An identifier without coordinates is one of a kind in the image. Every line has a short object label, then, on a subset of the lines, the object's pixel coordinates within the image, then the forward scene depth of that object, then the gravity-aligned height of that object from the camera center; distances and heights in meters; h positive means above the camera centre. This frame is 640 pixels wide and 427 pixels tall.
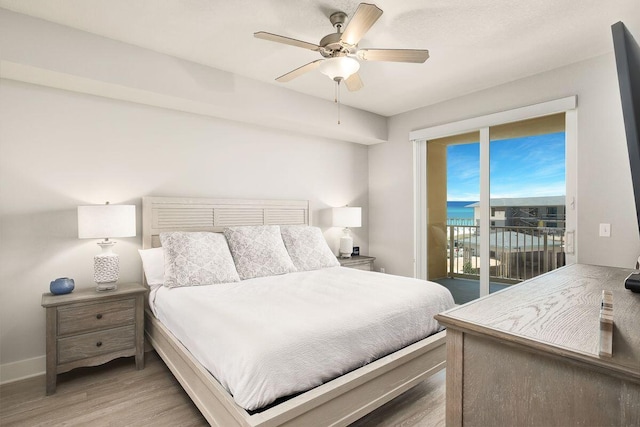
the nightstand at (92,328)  2.25 -0.87
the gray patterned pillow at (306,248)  3.31 -0.38
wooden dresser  0.60 -0.33
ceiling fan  1.98 +1.08
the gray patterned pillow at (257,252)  2.95 -0.38
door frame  2.94 +0.60
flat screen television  0.74 +0.28
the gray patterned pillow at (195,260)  2.59 -0.41
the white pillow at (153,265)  2.77 -0.47
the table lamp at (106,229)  2.43 -0.14
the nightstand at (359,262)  4.09 -0.65
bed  1.44 -0.91
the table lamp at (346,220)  4.20 -0.10
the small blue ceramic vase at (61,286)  2.42 -0.57
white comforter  1.44 -0.63
